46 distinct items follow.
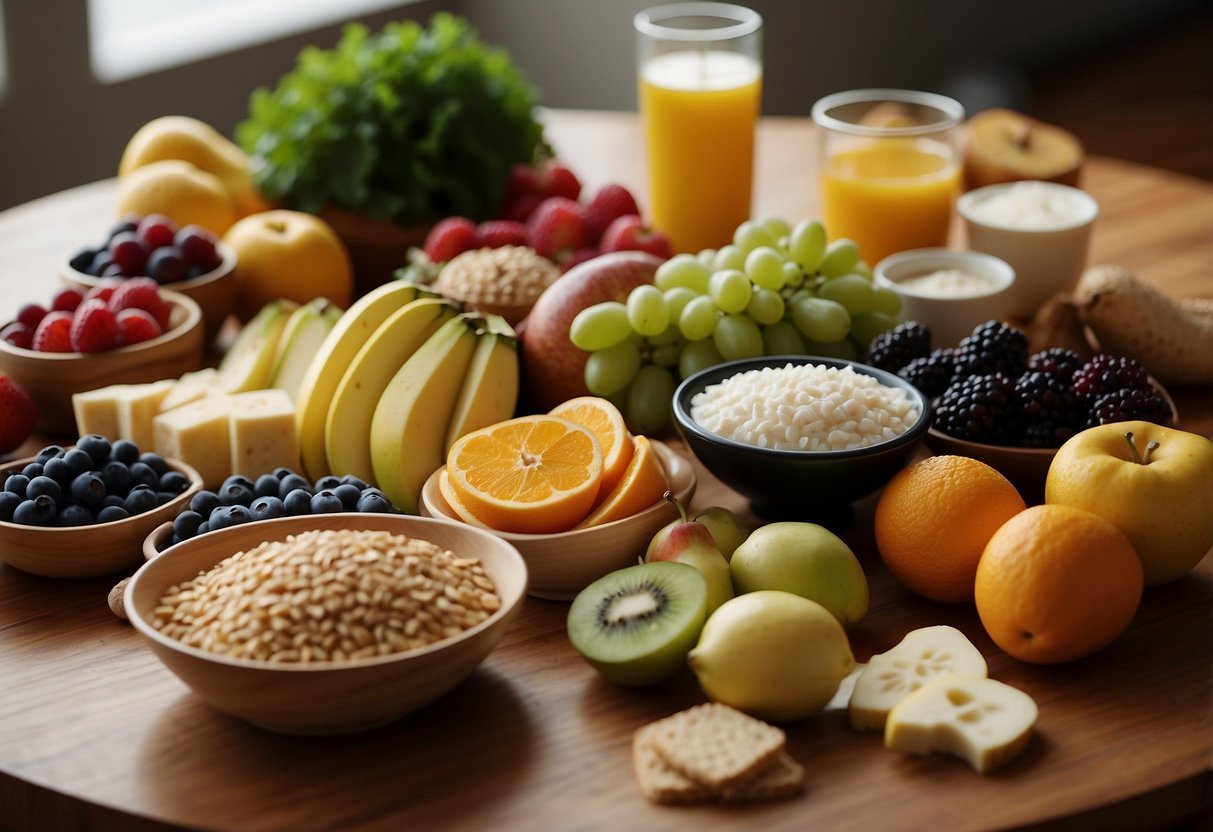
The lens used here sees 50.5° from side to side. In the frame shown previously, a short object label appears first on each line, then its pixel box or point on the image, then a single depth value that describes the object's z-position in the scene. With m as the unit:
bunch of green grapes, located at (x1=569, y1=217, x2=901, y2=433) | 1.53
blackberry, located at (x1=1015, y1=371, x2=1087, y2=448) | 1.38
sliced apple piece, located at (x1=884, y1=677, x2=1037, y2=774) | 1.00
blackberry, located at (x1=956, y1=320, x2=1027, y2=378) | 1.46
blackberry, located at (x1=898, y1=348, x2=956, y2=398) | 1.46
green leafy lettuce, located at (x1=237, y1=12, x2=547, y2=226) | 2.04
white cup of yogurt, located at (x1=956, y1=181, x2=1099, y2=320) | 1.85
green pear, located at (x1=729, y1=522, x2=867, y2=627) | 1.17
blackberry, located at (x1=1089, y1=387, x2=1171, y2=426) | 1.37
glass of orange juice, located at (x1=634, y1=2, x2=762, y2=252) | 2.04
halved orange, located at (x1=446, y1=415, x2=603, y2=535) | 1.24
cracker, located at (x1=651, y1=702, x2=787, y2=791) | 0.96
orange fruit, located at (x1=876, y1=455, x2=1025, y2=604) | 1.21
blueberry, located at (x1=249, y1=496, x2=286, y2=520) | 1.26
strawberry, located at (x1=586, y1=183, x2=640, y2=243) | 1.99
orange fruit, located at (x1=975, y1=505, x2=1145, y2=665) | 1.10
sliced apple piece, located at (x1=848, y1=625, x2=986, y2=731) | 1.05
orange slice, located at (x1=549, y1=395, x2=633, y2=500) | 1.30
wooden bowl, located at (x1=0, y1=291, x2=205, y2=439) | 1.57
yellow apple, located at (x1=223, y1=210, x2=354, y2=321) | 1.86
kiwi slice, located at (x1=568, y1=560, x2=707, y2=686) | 1.09
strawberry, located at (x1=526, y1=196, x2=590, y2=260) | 1.93
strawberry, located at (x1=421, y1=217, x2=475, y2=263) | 1.86
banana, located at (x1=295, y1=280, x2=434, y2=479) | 1.49
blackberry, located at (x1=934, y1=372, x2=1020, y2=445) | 1.38
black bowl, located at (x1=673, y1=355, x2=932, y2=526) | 1.27
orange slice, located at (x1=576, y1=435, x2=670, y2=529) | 1.27
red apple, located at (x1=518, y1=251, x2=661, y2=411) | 1.58
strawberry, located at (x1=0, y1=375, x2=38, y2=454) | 1.51
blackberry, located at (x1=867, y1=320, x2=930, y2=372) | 1.51
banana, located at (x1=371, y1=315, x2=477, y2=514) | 1.41
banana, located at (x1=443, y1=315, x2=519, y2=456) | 1.45
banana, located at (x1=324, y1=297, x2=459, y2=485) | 1.45
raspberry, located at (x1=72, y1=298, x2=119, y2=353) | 1.58
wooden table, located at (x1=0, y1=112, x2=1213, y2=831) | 0.97
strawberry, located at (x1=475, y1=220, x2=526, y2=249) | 1.90
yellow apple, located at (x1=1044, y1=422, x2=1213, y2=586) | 1.20
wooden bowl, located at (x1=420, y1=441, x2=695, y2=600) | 1.22
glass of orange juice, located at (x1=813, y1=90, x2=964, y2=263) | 1.97
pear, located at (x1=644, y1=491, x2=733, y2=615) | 1.18
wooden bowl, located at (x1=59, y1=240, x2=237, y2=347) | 1.77
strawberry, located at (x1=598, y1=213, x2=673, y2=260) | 1.85
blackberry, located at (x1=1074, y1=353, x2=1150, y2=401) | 1.40
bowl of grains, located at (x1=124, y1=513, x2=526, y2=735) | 1.00
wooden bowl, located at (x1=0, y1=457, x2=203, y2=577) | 1.26
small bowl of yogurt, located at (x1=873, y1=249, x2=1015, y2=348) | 1.69
